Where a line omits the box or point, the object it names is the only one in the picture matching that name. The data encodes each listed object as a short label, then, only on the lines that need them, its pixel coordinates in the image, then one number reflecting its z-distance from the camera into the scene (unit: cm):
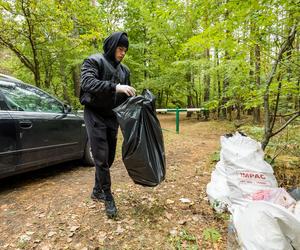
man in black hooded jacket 204
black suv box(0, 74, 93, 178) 251
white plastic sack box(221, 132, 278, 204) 206
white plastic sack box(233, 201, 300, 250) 132
